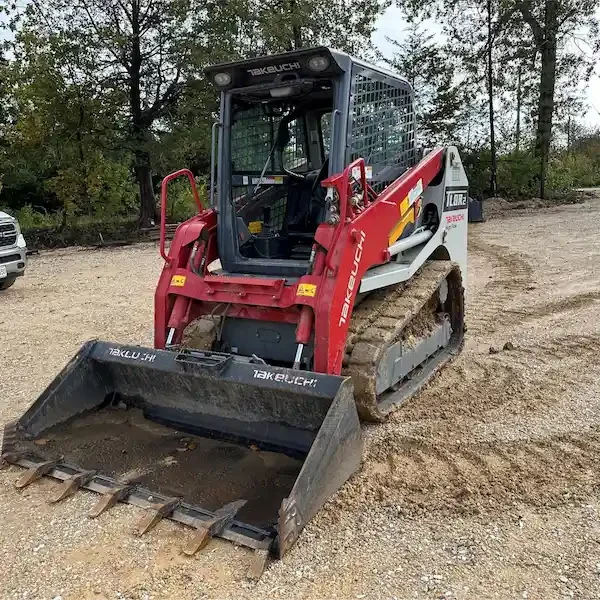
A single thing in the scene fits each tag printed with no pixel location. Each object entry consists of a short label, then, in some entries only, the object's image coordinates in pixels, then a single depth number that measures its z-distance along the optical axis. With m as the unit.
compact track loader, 3.50
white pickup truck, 9.77
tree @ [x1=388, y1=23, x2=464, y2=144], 19.78
